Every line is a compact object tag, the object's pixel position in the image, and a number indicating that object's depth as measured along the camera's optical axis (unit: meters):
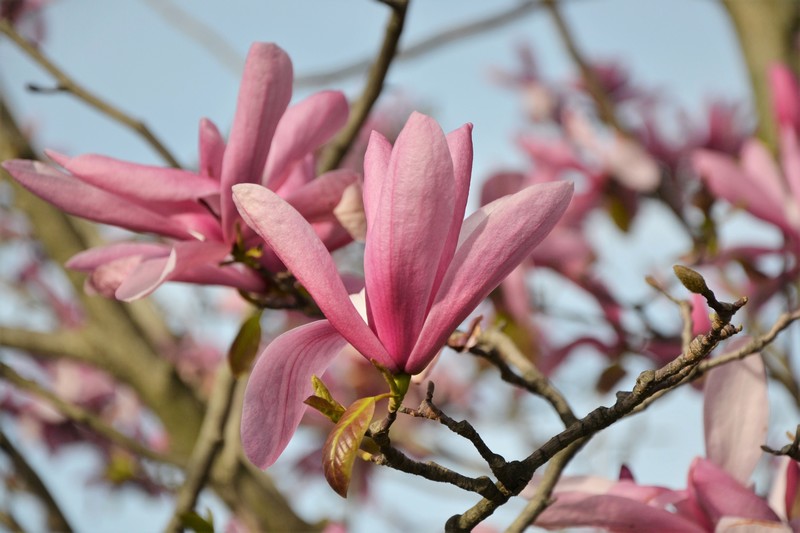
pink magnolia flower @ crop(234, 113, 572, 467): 1.32
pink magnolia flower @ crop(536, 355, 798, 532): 1.38
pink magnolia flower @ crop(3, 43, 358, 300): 1.39
